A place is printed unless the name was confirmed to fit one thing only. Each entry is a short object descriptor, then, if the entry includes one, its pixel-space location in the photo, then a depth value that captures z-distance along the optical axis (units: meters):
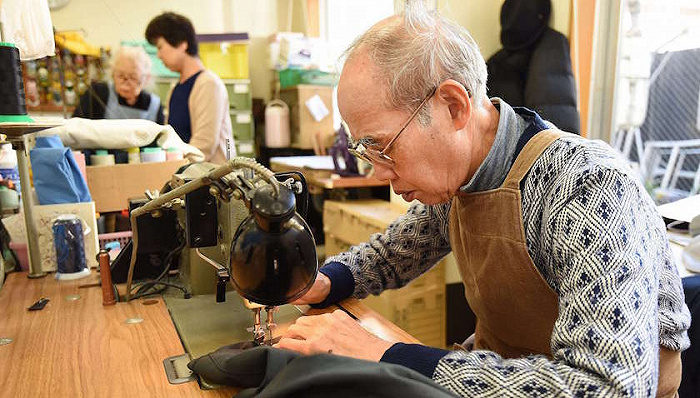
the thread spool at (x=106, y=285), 1.34
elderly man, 0.76
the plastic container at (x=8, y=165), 1.79
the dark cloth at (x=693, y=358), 1.44
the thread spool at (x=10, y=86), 1.39
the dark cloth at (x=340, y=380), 0.61
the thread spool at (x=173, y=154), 2.13
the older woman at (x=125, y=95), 3.37
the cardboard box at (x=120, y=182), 1.96
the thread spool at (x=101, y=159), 1.98
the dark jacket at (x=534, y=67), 2.66
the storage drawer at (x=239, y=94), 5.35
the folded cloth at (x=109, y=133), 1.97
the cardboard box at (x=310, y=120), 5.18
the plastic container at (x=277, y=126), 5.38
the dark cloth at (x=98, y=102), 3.41
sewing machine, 0.70
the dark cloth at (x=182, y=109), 2.93
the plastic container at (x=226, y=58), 5.22
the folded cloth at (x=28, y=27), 1.55
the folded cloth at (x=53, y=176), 1.63
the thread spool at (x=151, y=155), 2.05
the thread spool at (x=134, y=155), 2.05
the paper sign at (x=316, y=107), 5.15
